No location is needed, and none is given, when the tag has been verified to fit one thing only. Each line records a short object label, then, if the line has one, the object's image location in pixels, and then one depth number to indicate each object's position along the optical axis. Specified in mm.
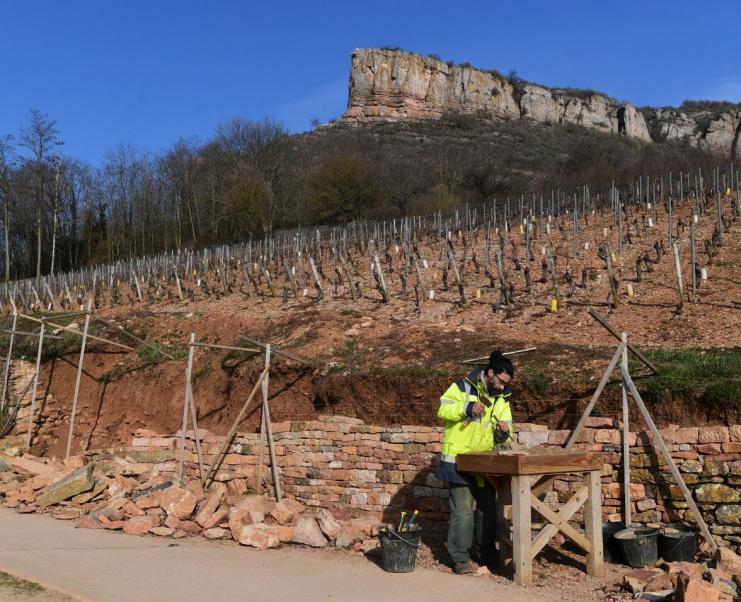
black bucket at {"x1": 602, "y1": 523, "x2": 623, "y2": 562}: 7129
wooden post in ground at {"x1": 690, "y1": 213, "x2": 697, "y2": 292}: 14477
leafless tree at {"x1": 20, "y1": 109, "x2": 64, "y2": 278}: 39781
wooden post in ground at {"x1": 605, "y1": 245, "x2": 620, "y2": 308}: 14641
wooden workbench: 6434
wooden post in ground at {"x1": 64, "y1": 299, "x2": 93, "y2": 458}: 14152
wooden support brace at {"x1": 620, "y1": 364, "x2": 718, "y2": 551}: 7125
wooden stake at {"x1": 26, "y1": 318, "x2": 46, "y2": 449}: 15883
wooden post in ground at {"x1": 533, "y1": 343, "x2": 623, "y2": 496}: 7883
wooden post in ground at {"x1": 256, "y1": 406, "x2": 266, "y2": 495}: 10477
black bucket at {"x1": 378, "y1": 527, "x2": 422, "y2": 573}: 6977
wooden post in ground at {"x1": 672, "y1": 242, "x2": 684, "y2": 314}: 13841
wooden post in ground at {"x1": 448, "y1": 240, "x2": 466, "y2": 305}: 16500
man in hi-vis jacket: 6844
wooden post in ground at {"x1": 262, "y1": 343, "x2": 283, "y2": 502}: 10289
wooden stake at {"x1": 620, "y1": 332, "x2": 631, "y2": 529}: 7598
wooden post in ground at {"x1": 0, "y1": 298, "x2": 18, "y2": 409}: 16891
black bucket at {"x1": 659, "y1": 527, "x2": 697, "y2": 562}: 6938
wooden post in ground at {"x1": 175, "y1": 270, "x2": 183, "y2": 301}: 24156
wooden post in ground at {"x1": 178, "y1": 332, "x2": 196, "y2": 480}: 11461
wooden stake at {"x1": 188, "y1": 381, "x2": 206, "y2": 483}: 11156
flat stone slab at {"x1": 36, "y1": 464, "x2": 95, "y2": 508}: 11000
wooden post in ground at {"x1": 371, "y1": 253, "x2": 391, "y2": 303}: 17562
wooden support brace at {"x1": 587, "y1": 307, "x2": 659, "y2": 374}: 8000
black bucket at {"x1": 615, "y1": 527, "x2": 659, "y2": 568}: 6914
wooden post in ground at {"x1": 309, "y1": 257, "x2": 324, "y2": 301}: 19303
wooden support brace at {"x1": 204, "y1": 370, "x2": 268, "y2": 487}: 10859
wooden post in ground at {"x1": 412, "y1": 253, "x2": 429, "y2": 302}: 17594
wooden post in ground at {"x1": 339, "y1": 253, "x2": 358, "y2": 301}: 18516
